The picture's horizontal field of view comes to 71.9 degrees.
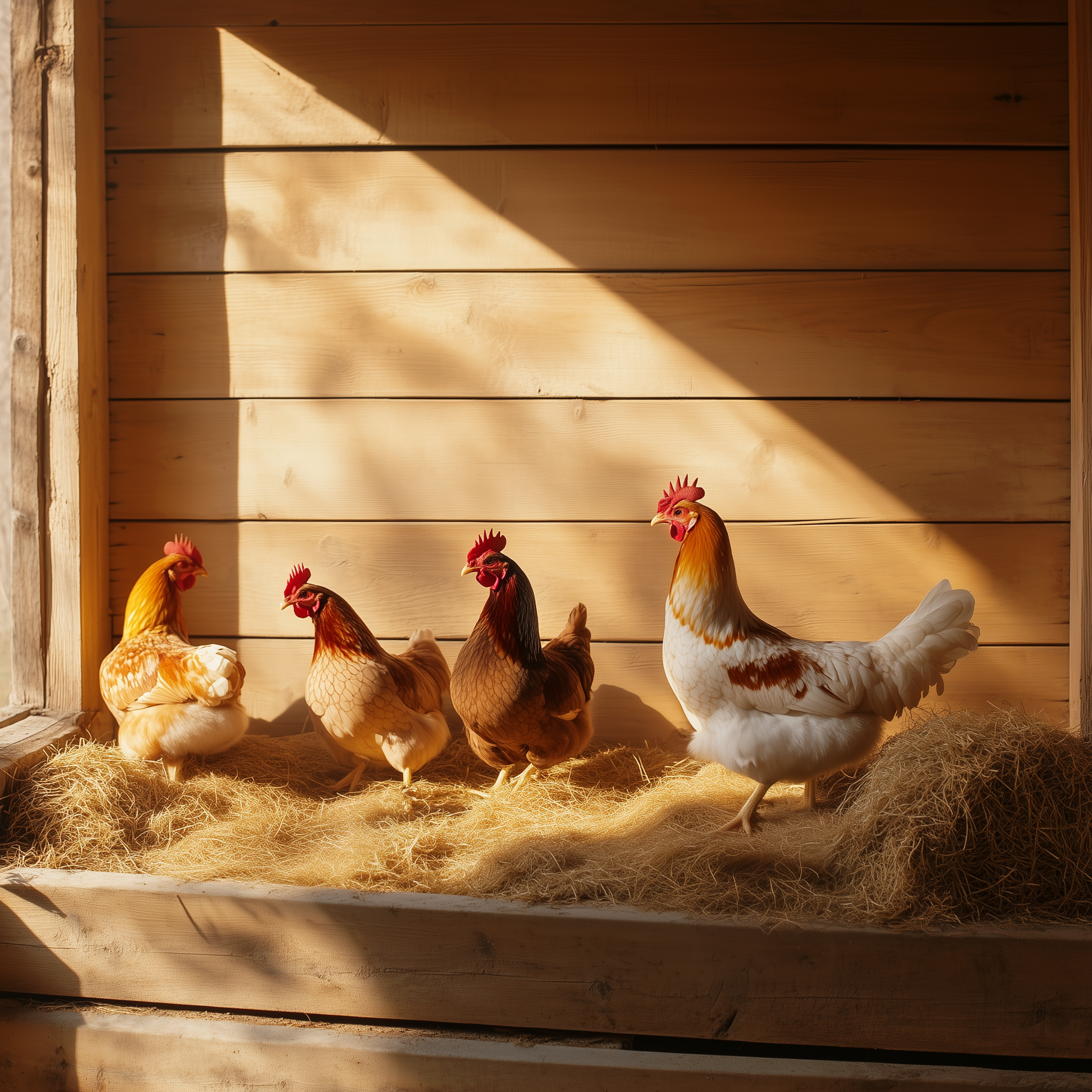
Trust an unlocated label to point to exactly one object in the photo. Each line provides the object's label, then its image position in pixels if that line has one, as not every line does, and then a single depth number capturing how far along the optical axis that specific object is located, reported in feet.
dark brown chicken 6.63
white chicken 5.86
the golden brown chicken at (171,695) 6.70
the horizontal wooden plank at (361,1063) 4.58
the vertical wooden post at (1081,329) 6.65
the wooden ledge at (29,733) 6.35
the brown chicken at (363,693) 6.79
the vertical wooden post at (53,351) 7.30
